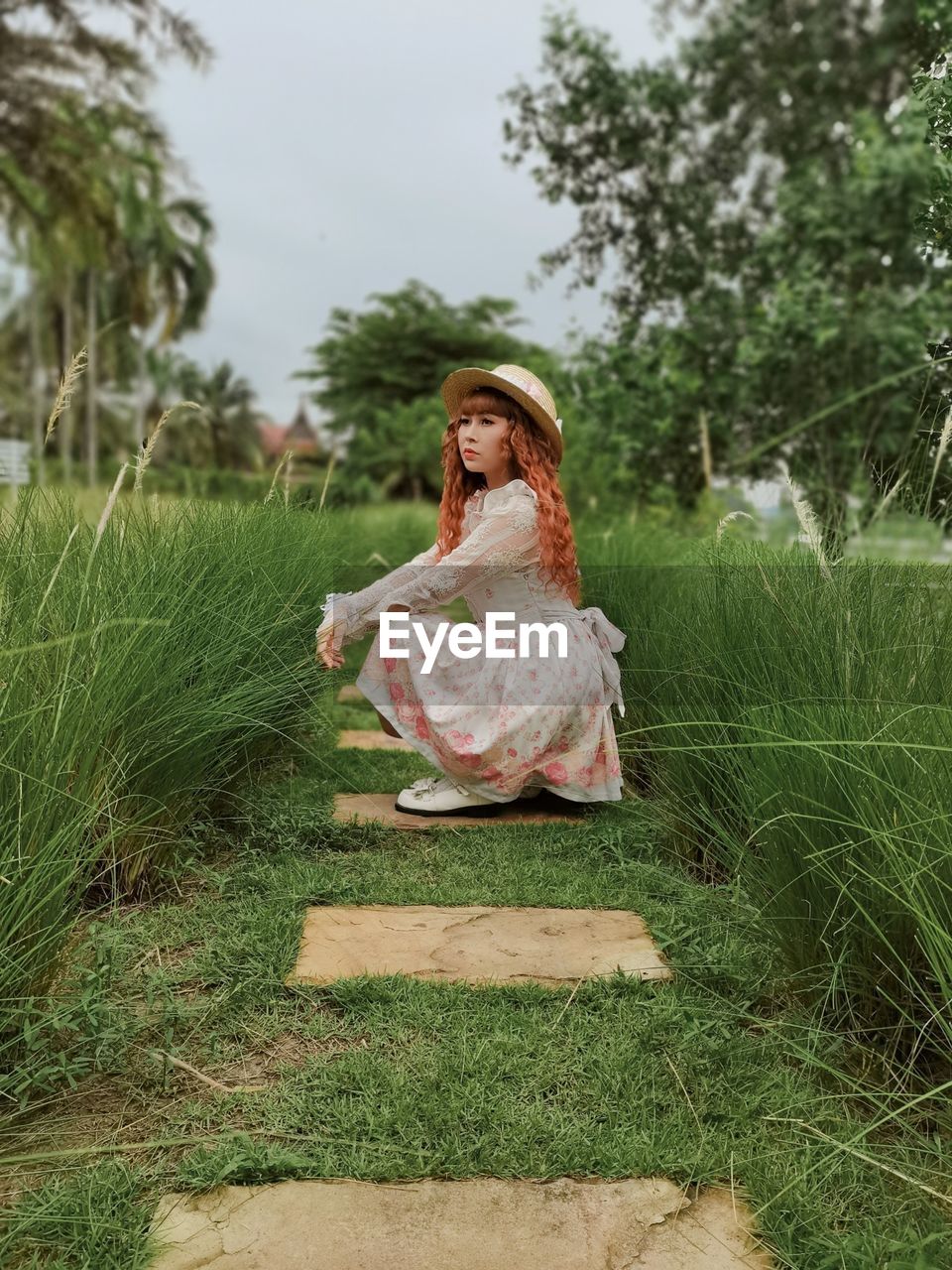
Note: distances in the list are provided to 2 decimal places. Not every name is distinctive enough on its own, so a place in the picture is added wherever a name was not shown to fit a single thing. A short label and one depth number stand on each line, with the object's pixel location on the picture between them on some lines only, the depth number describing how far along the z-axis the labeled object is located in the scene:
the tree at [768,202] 8.55
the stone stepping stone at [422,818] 3.19
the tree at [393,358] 30.38
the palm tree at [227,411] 48.78
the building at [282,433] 55.19
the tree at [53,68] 15.64
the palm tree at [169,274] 30.77
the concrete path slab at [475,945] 2.18
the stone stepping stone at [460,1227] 1.38
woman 3.21
